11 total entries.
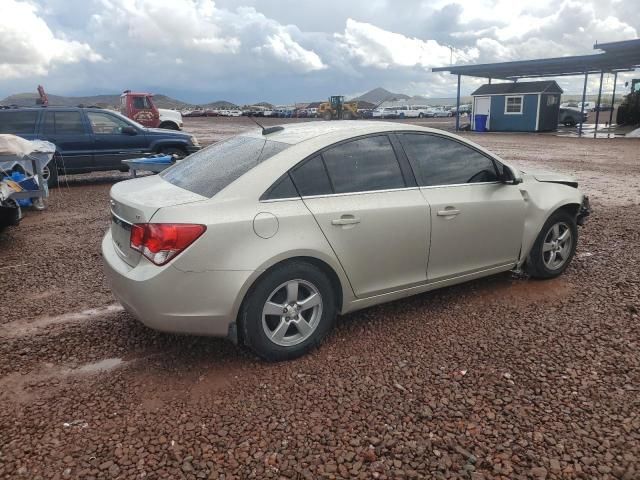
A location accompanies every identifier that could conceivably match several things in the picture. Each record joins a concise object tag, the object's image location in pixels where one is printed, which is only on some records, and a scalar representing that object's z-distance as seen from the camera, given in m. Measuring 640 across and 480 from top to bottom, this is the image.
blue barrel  34.03
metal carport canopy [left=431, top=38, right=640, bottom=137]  25.52
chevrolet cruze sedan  3.16
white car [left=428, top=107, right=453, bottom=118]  64.38
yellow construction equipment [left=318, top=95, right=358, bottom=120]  48.16
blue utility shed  32.09
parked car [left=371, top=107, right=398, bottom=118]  61.06
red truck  21.39
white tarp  7.46
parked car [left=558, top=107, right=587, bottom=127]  37.34
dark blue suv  10.91
